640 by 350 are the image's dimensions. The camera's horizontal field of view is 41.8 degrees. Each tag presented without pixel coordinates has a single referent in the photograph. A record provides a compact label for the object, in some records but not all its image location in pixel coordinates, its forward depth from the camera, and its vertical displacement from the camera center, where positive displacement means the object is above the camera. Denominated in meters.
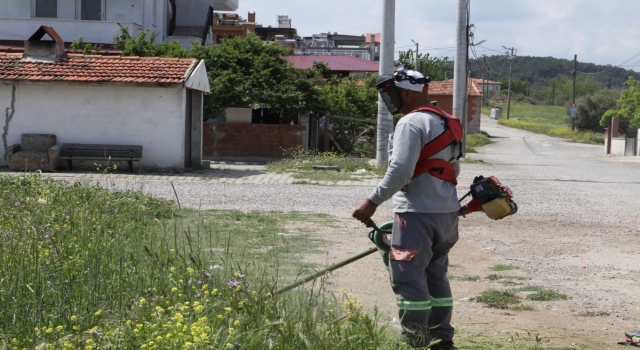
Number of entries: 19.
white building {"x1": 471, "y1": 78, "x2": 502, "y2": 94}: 137.66 +6.88
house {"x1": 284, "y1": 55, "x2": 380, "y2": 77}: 54.62 +3.89
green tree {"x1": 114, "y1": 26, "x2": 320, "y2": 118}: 26.78 +1.48
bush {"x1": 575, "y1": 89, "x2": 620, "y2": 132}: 69.69 +1.68
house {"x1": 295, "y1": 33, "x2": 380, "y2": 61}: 79.15 +8.07
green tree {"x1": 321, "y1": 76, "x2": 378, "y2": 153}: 28.16 +0.51
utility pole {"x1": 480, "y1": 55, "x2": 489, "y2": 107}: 92.19 +7.25
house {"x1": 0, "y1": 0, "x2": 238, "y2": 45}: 31.98 +3.71
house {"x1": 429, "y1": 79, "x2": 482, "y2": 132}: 60.09 +1.86
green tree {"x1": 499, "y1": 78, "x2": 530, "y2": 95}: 137.25 +6.76
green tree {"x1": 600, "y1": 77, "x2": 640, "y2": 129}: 54.67 +1.98
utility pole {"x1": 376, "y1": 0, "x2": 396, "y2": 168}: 20.80 +1.71
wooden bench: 19.77 -0.94
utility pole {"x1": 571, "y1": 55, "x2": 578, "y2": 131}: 68.25 +3.65
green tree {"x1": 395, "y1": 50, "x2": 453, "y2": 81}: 74.38 +5.73
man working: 5.03 -0.47
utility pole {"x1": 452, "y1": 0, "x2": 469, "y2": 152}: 25.86 +1.91
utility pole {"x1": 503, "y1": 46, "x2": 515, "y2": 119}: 87.88 +7.37
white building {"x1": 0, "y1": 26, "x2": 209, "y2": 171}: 20.31 +0.04
